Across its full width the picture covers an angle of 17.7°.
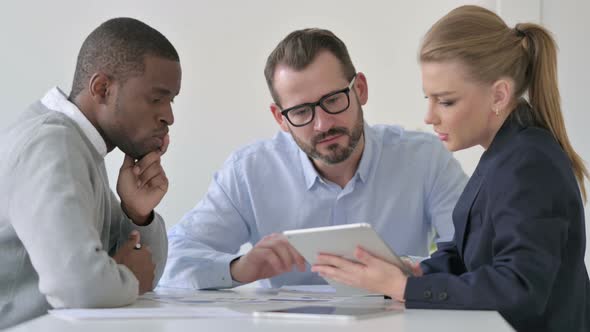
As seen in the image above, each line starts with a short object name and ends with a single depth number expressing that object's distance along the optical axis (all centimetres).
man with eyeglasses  297
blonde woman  247
